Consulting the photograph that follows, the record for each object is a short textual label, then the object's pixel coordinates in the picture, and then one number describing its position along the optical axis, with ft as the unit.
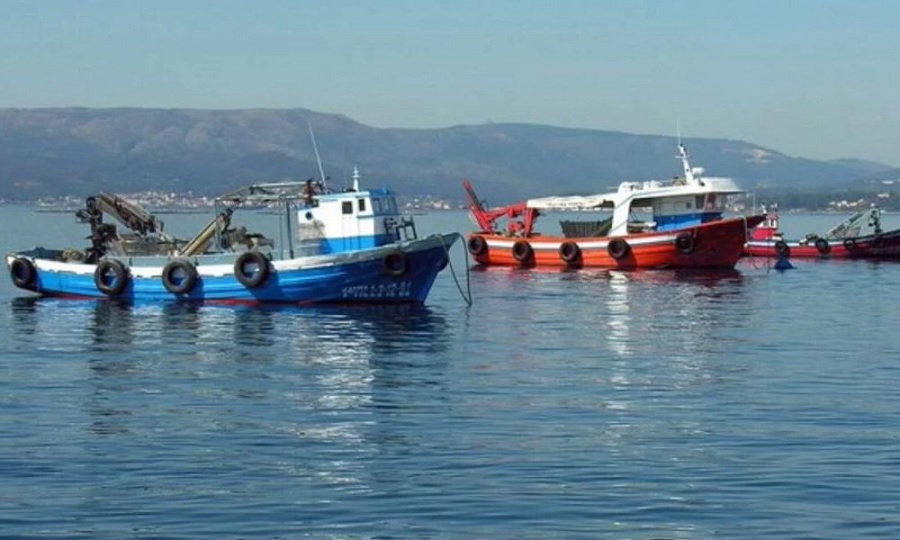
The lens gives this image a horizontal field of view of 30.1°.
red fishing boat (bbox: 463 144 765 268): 227.40
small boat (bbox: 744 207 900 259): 276.41
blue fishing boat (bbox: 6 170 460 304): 159.22
